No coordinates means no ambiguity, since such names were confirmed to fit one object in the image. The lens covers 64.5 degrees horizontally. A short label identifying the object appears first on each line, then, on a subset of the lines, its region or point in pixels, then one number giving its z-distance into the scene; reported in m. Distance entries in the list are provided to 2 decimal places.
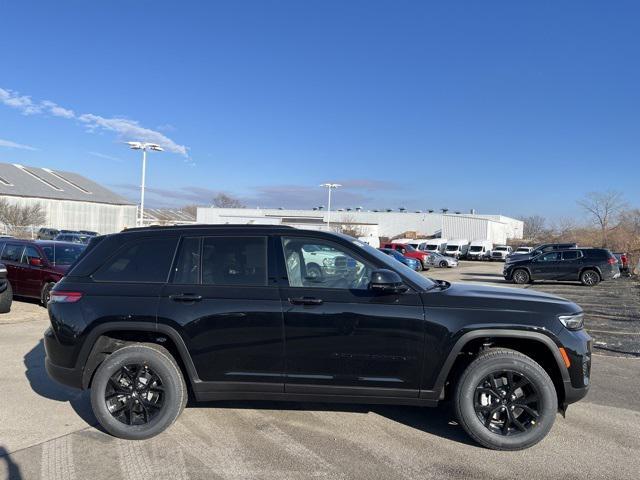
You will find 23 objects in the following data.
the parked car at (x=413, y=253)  36.59
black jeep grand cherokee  4.16
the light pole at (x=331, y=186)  49.88
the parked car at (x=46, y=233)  42.56
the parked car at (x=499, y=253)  55.28
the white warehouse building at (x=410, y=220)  80.88
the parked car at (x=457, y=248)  57.41
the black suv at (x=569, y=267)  22.42
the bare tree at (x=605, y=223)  66.51
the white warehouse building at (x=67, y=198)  58.06
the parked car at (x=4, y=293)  9.71
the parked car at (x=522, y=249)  54.03
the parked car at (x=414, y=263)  28.56
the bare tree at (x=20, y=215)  50.81
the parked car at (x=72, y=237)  33.66
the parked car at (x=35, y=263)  11.10
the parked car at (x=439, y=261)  40.03
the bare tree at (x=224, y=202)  112.00
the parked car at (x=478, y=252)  58.22
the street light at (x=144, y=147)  29.38
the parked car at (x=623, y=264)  29.45
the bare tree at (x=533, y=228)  103.12
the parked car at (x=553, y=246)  34.25
